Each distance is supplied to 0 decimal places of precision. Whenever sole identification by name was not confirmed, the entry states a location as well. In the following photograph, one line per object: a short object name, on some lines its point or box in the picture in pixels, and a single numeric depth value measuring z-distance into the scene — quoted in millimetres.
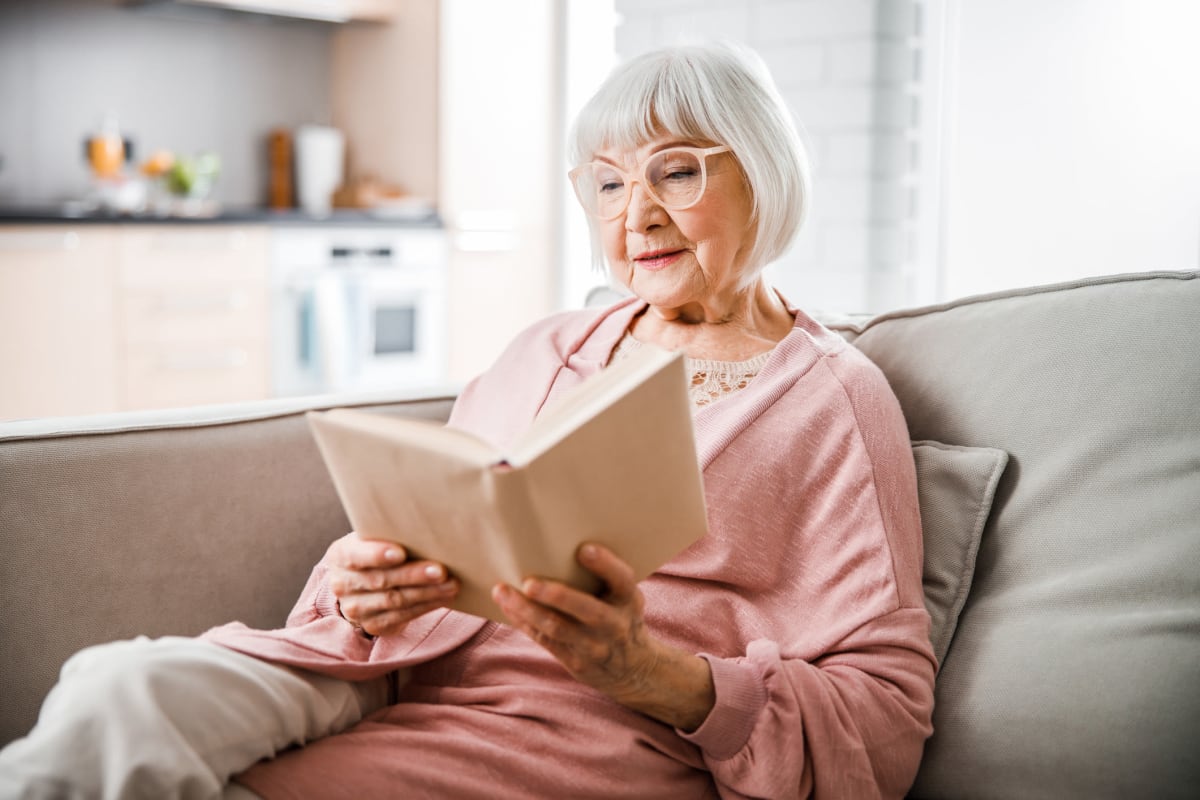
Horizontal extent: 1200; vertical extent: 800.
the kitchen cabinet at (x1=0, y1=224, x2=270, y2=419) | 3520
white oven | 4055
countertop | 3494
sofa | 1125
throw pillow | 1272
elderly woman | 984
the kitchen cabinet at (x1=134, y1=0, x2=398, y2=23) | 4152
